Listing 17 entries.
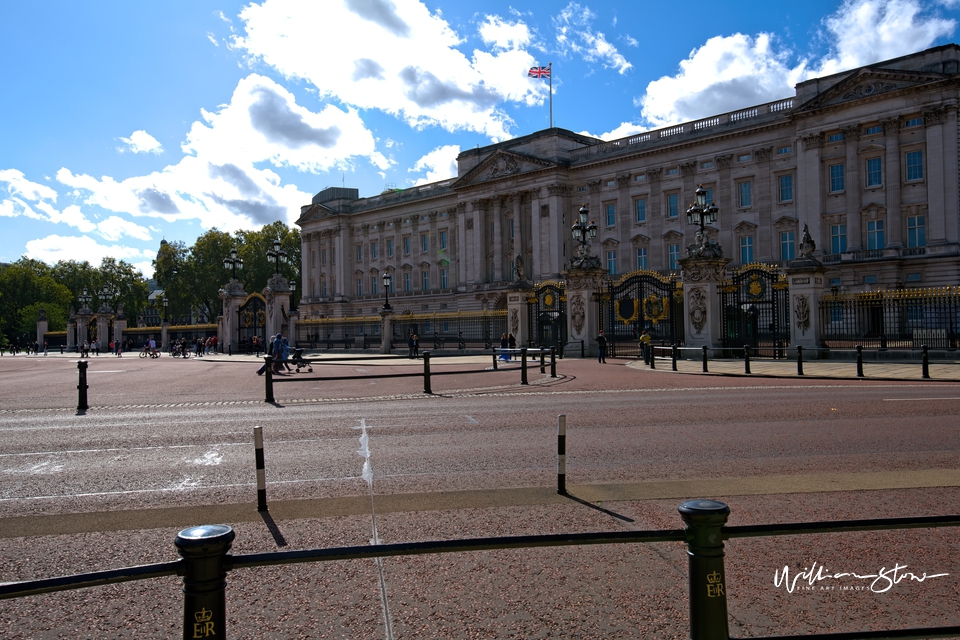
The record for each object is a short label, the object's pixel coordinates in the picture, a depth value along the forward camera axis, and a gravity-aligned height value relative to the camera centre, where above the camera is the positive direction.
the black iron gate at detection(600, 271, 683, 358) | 33.84 +1.27
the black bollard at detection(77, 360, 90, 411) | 16.62 -1.18
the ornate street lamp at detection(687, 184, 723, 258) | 30.42 +4.89
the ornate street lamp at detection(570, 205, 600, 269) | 33.94 +4.70
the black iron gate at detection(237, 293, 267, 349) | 55.09 +1.38
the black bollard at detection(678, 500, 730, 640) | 2.97 -1.02
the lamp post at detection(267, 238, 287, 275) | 50.60 +5.86
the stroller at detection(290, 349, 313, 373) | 26.94 -0.80
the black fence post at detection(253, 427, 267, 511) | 6.85 -1.32
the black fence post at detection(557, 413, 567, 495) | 7.31 -1.29
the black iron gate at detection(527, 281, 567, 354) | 37.34 +0.93
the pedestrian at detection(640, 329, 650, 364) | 30.99 -0.55
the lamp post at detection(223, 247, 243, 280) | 54.16 +5.82
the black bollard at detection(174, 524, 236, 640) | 2.77 -0.94
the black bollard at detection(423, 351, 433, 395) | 18.31 -0.98
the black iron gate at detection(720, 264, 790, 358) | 30.17 +1.02
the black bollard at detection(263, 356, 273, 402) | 16.42 -0.94
